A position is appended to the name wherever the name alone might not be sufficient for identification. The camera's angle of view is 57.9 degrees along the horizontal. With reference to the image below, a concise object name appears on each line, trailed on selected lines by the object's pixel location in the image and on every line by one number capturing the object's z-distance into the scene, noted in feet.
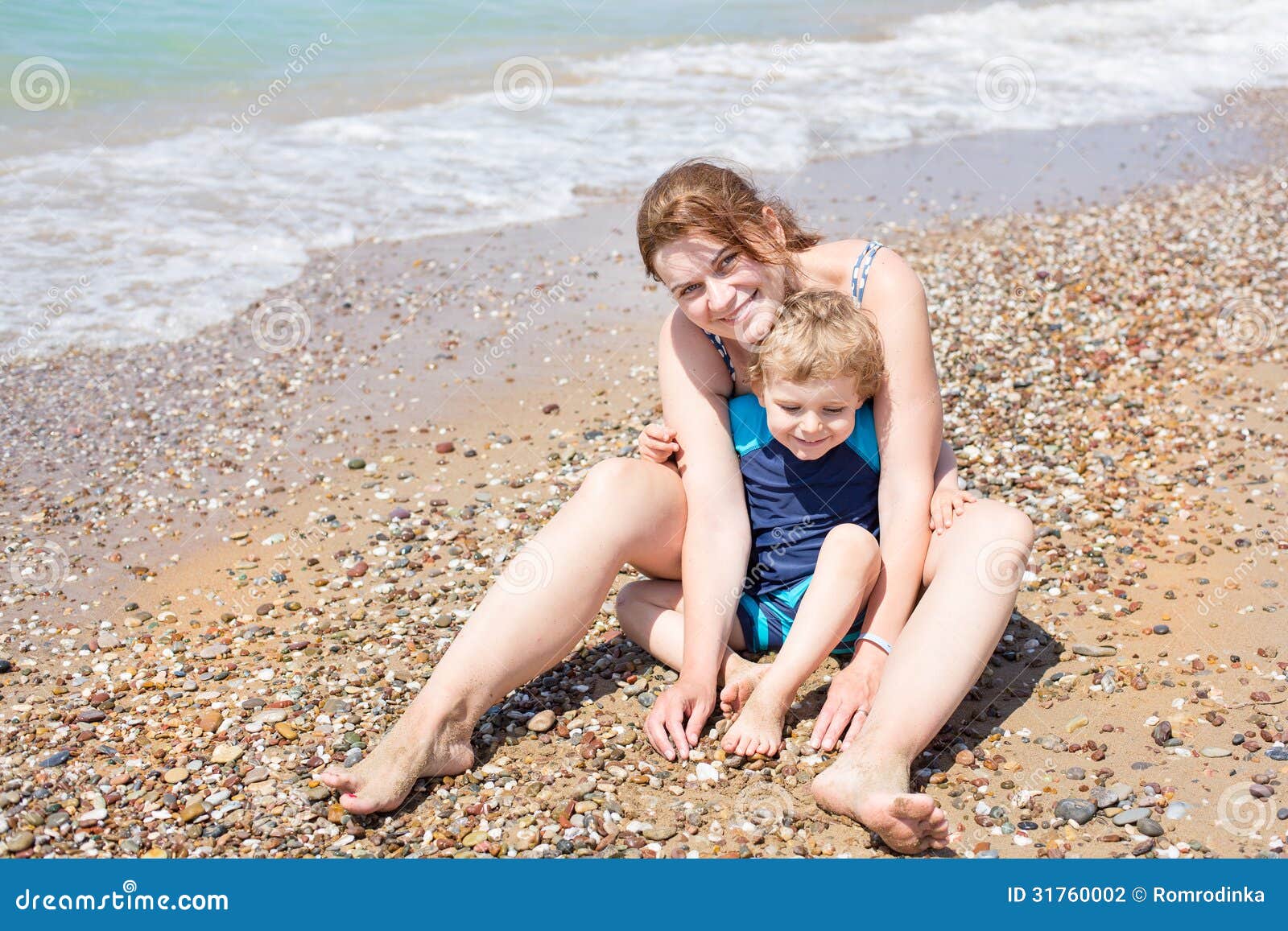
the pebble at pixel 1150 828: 11.21
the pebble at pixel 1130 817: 11.40
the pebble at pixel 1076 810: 11.51
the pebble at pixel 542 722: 13.58
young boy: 12.88
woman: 12.23
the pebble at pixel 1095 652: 14.42
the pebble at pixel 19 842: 11.41
